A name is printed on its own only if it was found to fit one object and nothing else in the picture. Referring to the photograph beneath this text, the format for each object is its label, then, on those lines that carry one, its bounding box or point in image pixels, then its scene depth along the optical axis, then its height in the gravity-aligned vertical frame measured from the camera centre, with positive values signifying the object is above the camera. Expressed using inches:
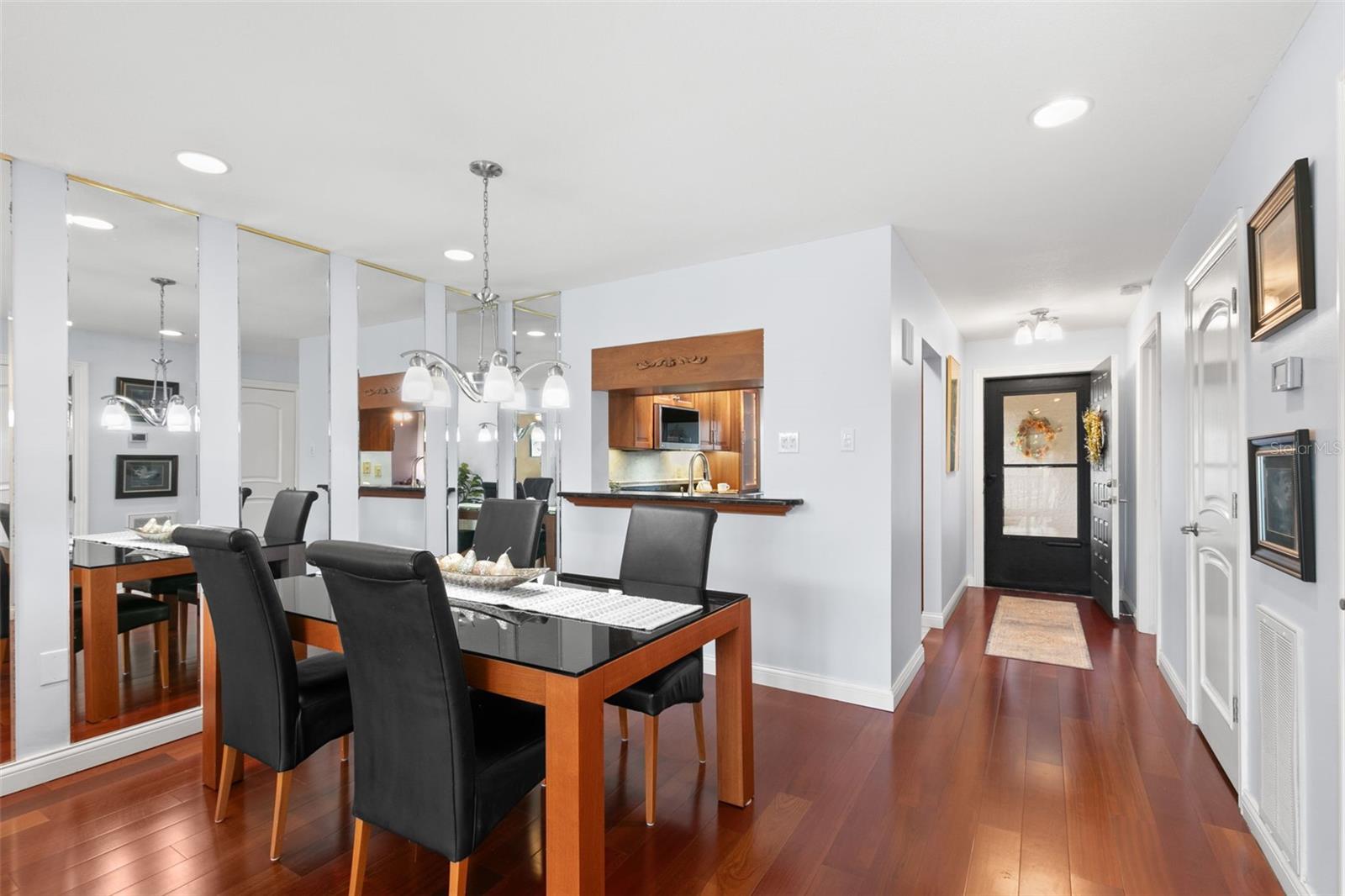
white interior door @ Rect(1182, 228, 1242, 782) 95.8 -5.4
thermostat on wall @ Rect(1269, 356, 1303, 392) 69.8 +8.5
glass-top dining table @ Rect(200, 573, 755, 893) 62.9 -23.5
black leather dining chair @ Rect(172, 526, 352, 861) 79.7 -27.4
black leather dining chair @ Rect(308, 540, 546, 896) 61.8 -26.0
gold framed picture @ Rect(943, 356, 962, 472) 206.1 +14.0
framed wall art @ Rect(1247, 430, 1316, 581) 67.5 -5.4
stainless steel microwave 206.7 +8.7
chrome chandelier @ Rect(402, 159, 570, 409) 99.0 +11.4
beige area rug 164.1 -49.3
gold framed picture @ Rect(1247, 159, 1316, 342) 67.7 +22.0
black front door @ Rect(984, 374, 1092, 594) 236.8 -11.4
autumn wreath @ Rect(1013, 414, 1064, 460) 240.5 +6.1
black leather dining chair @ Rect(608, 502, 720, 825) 89.4 -18.9
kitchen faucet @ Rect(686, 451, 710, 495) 244.3 -8.5
